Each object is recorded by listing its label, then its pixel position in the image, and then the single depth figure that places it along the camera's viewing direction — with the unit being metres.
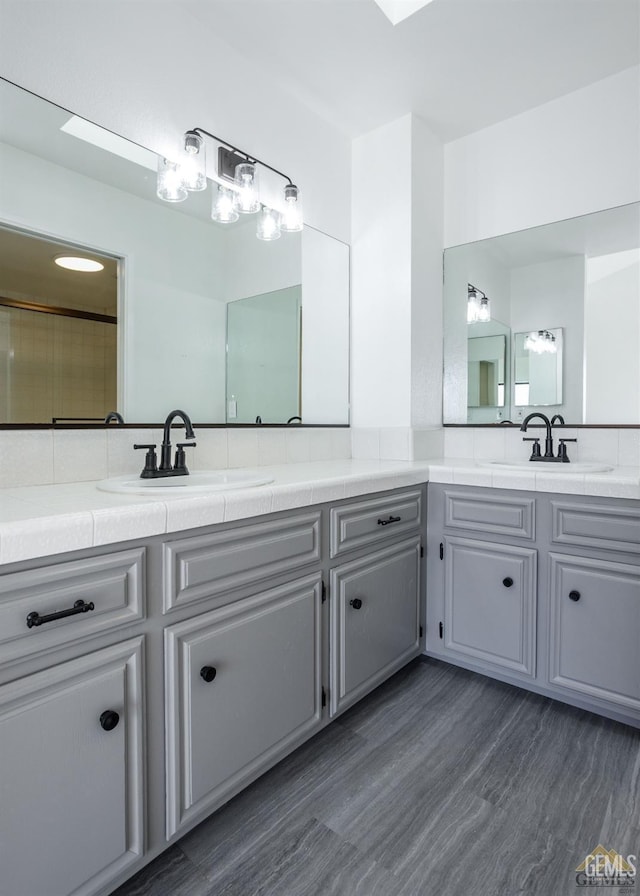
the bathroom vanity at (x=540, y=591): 1.62
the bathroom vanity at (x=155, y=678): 0.89
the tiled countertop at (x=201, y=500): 0.90
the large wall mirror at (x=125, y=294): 1.37
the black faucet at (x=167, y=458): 1.51
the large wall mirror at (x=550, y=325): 2.08
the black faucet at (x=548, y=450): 2.10
